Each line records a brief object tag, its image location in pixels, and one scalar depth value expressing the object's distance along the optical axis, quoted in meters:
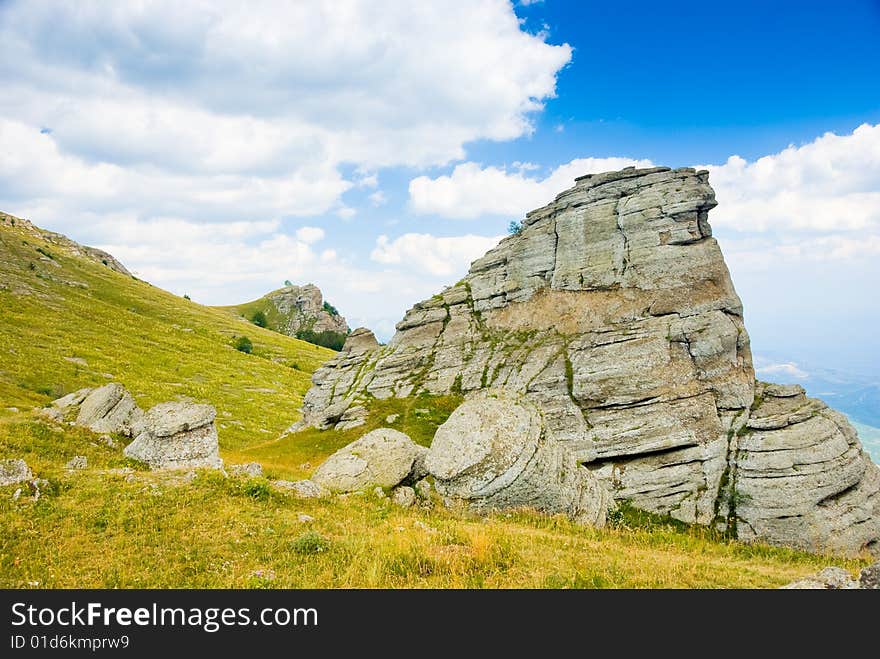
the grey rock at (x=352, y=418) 55.79
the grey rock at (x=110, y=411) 37.14
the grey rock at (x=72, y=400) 42.62
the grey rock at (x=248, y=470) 24.03
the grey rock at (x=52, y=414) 35.62
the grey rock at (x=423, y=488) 25.30
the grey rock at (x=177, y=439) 30.06
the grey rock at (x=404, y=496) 24.26
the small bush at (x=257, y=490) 20.38
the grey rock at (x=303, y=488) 22.44
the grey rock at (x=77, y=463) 24.67
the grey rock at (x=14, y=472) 18.78
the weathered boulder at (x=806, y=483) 33.09
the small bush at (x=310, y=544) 14.40
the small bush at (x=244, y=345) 131.86
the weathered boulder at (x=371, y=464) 27.98
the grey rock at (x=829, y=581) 10.78
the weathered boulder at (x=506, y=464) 21.69
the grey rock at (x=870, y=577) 10.30
